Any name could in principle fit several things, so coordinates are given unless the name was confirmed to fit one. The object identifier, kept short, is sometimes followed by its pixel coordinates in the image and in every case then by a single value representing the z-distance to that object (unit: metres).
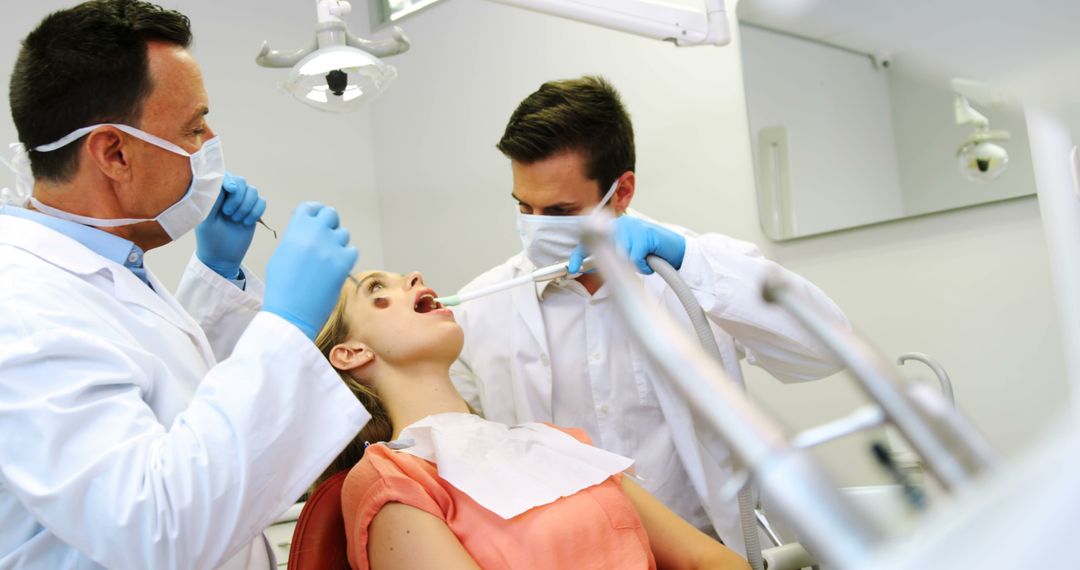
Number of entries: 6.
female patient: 1.34
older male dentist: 0.96
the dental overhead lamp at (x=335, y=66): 1.65
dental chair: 1.39
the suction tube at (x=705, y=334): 1.43
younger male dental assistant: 1.70
